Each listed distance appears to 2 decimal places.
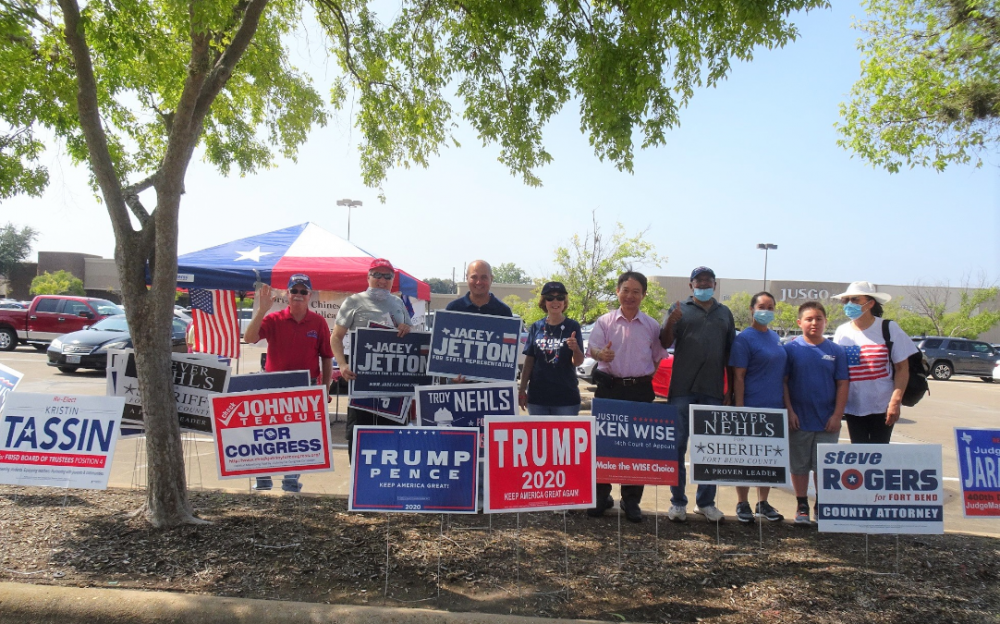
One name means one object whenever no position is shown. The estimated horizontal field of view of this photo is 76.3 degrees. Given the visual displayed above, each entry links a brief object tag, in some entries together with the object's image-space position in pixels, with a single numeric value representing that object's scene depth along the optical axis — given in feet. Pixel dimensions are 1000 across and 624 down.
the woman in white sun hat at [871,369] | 16.34
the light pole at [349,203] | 121.35
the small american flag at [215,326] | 32.96
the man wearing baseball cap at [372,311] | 18.49
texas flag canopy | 30.86
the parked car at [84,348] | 49.65
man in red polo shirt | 18.21
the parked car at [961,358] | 83.15
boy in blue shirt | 16.38
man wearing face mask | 16.67
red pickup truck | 65.46
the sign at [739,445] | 15.20
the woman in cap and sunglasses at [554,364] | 17.08
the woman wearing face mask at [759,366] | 16.55
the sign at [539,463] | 13.29
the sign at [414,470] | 13.38
